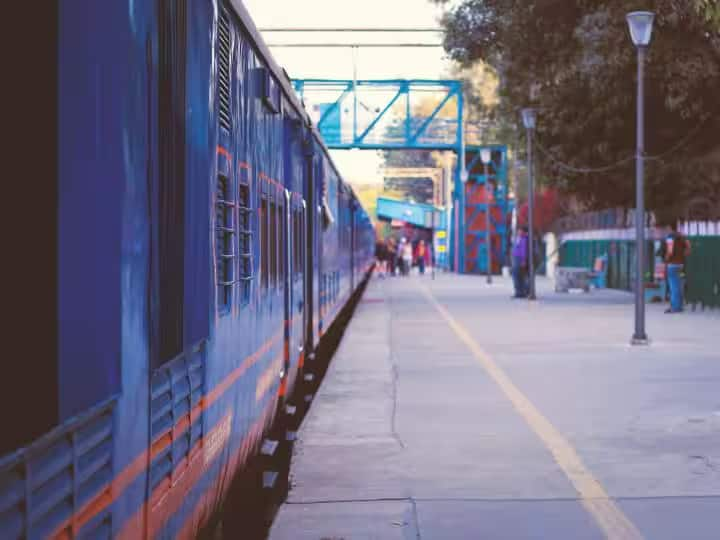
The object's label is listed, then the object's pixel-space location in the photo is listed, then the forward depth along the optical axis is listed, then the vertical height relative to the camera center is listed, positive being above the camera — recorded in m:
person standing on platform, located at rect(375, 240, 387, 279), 63.09 -0.81
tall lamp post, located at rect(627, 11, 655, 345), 18.64 +0.99
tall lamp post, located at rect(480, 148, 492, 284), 48.94 +2.06
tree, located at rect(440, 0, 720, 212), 26.17 +3.13
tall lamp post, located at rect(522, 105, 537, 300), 29.77 +1.17
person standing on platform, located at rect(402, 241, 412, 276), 62.64 -0.89
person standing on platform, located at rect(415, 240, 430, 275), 65.25 -0.81
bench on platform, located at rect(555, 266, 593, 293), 38.75 -1.17
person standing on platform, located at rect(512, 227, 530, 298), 34.50 -0.65
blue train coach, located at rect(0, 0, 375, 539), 3.28 -0.12
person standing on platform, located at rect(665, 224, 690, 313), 25.66 -0.52
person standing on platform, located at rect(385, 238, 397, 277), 64.69 -0.87
